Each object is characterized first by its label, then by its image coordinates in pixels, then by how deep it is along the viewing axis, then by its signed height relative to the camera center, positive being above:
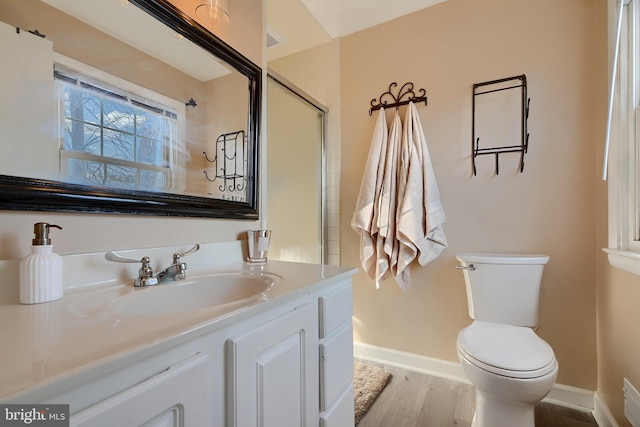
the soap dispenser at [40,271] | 0.59 -0.12
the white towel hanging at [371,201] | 1.73 +0.08
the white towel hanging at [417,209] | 1.59 +0.03
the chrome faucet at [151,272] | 0.78 -0.17
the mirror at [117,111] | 0.65 +0.31
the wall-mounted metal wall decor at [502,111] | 1.51 +0.58
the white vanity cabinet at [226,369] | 0.37 -0.28
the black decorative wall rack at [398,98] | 1.78 +0.78
